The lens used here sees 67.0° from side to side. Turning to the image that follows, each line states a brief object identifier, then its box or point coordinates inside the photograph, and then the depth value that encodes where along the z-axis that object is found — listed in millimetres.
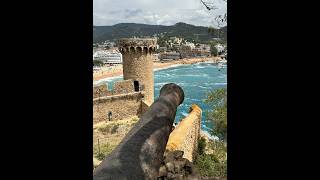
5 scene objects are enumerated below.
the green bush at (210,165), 6357
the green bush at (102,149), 8928
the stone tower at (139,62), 14604
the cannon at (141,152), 1618
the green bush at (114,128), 12460
